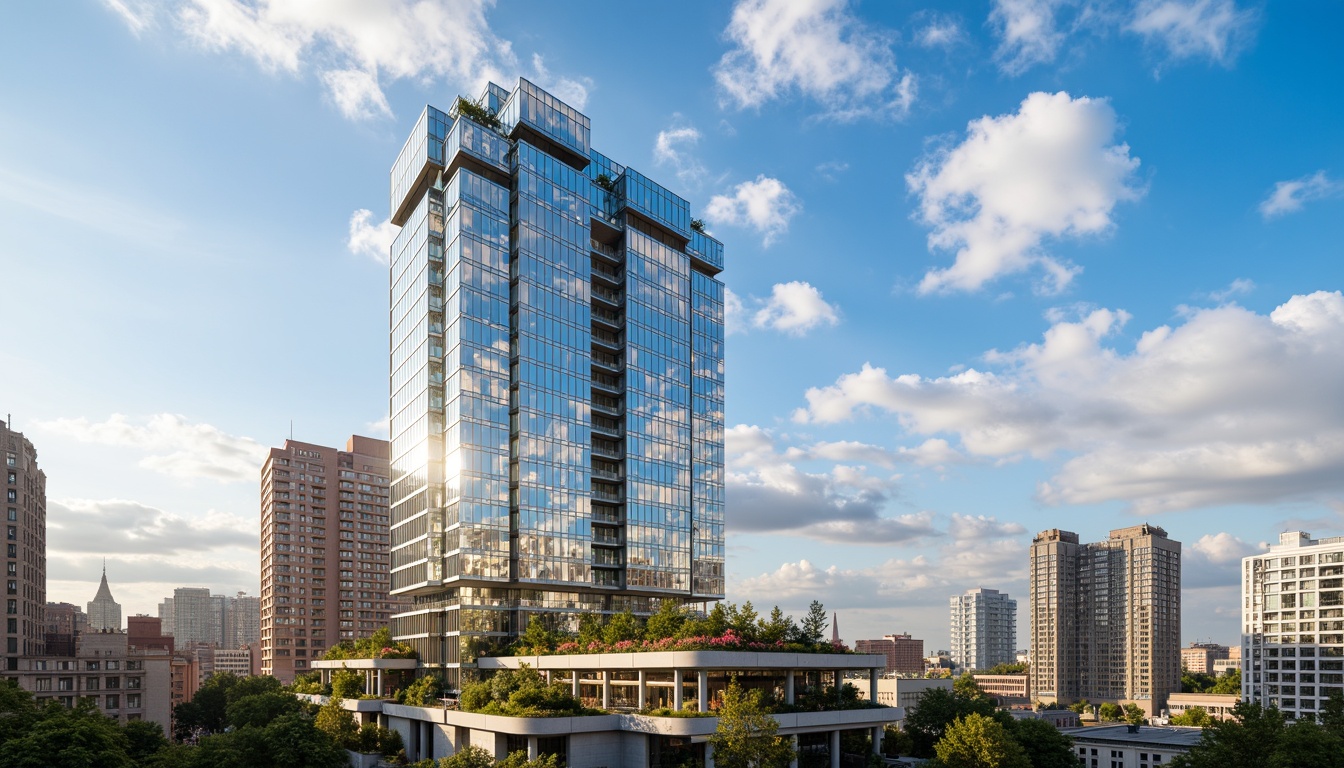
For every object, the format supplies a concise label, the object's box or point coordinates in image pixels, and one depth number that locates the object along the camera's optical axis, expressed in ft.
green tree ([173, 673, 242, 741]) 482.69
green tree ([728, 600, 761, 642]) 265.34
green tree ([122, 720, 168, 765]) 269.44
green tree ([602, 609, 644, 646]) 293.61
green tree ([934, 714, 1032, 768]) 244.63
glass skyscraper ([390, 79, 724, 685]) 333.21
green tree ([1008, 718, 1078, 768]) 288.71
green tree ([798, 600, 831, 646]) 292.81
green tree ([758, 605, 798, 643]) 271.69
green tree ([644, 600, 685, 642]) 287.48
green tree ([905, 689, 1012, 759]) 315.78
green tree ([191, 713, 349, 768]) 231.30
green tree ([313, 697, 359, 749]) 291.40
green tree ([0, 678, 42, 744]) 221.25
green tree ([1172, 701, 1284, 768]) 218.38
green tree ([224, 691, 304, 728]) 355.68
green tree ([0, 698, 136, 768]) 202.28
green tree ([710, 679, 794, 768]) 218.79
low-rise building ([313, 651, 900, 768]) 240.67
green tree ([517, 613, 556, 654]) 306.23
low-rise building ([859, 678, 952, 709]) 515.09
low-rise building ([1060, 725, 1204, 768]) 367.86
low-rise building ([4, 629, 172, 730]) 370.12
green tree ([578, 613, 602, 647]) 300.61
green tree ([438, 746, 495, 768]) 194.84
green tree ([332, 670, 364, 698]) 350.64
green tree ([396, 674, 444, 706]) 305.73
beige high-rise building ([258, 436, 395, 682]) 595.88
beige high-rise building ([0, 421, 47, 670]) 368.07
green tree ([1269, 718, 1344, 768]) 204.23
